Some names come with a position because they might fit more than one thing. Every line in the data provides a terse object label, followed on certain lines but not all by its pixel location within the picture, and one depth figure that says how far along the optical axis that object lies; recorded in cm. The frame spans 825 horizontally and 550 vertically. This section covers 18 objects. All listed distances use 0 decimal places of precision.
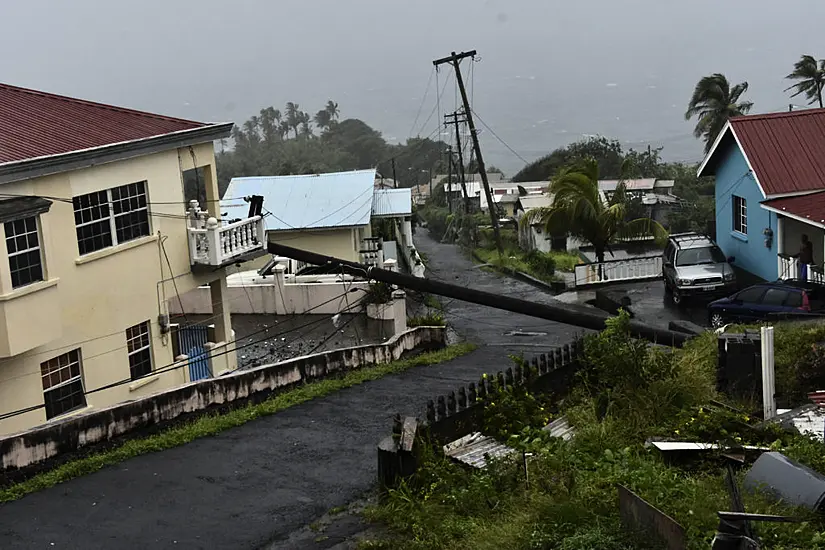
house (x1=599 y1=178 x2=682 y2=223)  5866
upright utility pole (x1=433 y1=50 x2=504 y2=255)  4353
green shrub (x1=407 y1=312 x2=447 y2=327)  2722
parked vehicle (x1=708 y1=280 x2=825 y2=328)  2178
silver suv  2691
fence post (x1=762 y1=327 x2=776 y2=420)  1172
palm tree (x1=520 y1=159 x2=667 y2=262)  3325
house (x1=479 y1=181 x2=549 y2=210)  7783
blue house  2623
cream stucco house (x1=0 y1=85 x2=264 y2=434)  1747
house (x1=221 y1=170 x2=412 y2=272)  3609
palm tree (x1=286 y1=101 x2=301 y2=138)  18212
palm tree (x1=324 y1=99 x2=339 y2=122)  18962
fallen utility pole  2170
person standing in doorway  2501
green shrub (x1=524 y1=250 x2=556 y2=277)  4104
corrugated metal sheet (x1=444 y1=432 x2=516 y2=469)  1145
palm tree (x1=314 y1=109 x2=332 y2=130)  19188
